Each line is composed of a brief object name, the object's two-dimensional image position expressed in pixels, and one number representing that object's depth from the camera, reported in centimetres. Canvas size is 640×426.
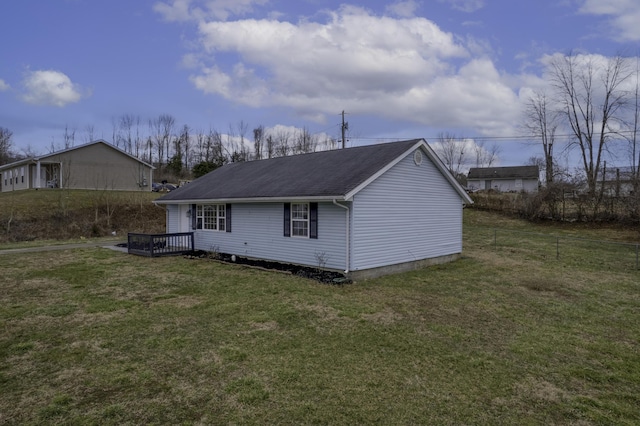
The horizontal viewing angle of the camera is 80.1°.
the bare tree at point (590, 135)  2928
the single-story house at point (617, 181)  2522
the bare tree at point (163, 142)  5719
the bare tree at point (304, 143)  5125
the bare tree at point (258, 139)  5390
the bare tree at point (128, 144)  5503
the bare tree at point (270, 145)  5347
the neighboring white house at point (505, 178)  5009
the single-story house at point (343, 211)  1118
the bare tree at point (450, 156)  5834
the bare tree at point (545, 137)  3573
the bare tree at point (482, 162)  6322
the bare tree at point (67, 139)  4319
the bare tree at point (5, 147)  5353
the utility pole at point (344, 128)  2973
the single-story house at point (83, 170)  3077
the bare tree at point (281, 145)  5212
